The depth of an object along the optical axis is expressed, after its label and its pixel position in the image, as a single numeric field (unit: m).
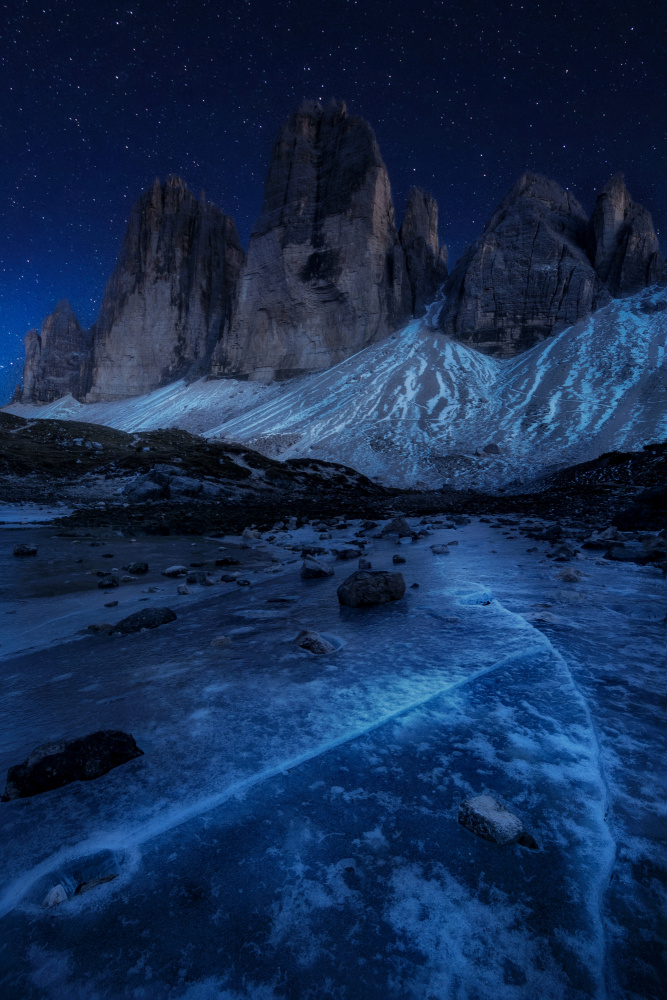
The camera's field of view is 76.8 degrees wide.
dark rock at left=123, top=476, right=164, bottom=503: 18.58
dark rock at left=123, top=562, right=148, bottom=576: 6.57
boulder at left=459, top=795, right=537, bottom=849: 1.59
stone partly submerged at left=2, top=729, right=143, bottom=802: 1.91
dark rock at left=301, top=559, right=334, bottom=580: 6.13
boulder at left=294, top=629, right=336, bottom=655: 3.47
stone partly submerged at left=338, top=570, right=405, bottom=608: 4.64
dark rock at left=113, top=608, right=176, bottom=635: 4.12
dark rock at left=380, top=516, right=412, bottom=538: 10.48
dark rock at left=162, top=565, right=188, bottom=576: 6.47
